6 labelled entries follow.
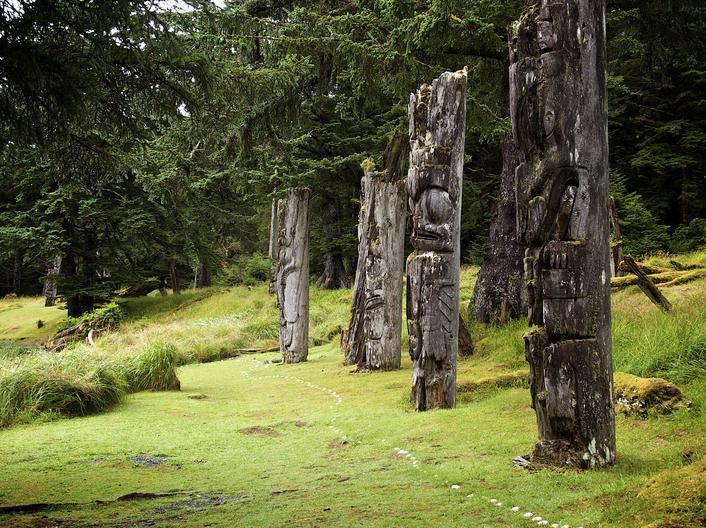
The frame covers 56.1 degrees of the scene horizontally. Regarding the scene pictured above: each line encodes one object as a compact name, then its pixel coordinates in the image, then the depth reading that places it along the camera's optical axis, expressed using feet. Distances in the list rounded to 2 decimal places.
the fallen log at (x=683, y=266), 40.22
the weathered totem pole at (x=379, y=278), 39.01
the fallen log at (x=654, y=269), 38.09
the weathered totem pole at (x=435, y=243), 25.94
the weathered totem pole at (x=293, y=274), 48.37
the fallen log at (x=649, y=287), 29.73
